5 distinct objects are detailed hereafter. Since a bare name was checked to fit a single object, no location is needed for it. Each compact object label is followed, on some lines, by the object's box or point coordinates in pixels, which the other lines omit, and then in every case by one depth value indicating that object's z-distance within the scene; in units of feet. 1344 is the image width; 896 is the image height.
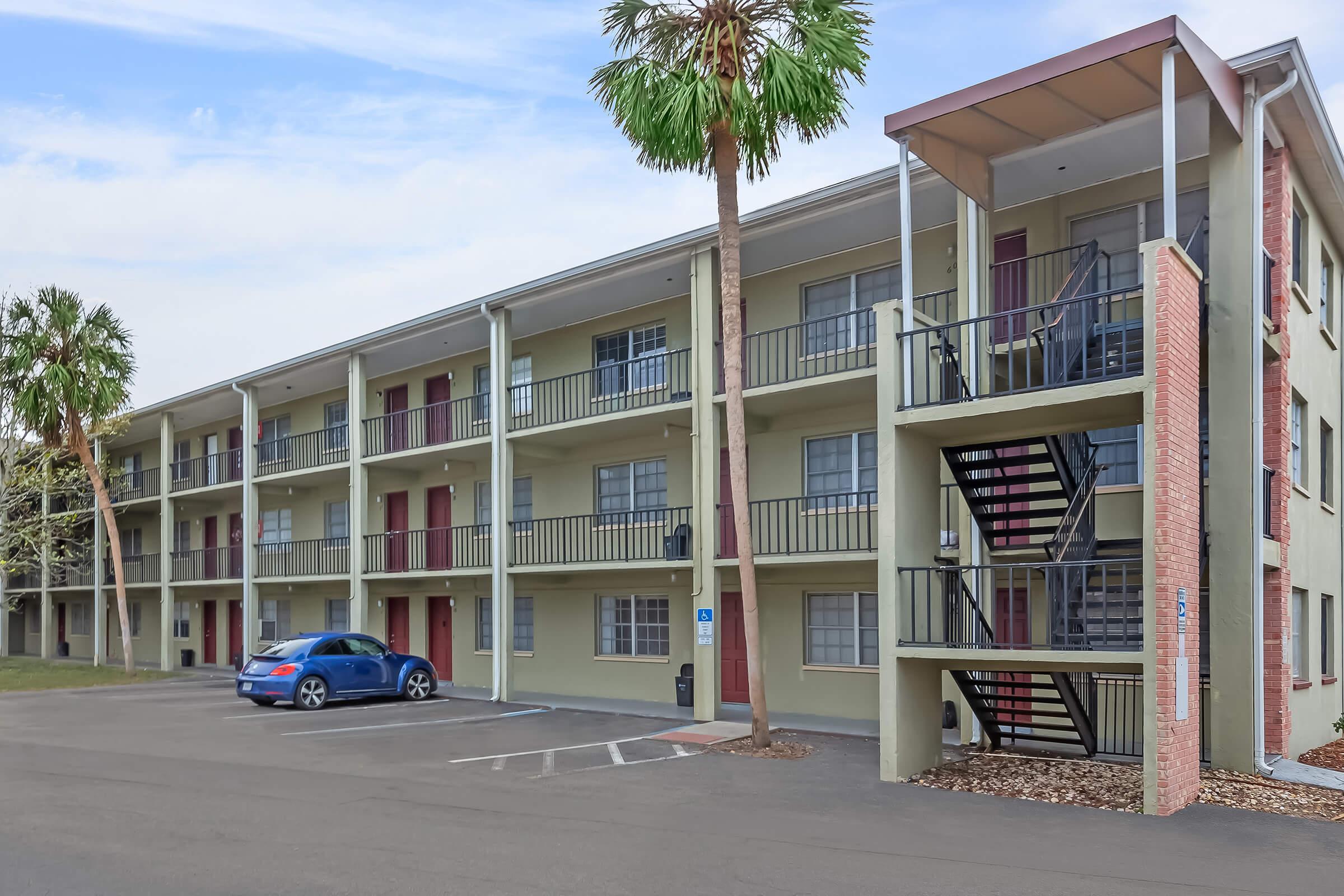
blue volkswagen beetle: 64.34
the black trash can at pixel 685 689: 61.98
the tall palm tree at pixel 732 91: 45.44
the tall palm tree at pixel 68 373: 87.76
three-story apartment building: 37.40
